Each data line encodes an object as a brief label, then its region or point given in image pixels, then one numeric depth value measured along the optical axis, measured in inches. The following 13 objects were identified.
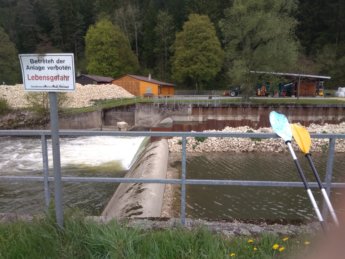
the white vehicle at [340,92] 1760.3
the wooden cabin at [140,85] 1705.2
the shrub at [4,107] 1194.2
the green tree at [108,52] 2290.8
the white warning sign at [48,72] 123.6
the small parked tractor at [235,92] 1780.3
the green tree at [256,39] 1408.7
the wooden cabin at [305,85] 1694.8
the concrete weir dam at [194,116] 1168.2
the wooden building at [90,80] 1775.3
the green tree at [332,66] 2015.3
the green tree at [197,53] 2049.2
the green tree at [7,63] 2049.7
